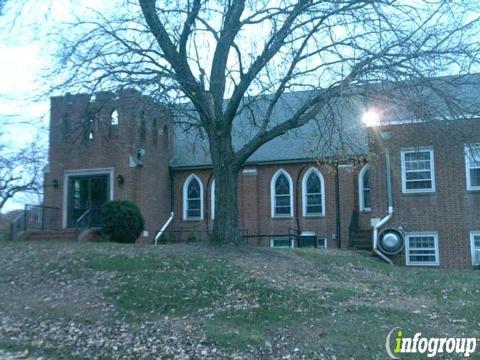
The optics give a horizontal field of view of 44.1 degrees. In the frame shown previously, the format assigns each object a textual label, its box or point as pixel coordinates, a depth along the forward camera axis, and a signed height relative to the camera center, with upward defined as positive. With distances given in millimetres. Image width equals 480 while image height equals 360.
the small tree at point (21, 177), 28719 +2971
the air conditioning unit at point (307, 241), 23578 -474
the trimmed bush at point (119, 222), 20562 +297
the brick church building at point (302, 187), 21188 +1768
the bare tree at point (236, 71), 12516 +3609
